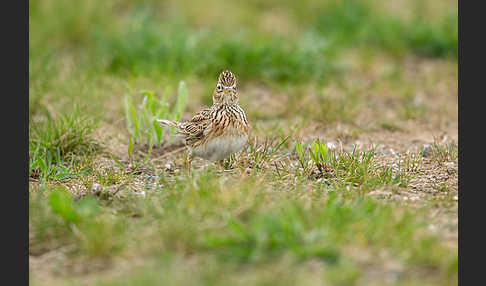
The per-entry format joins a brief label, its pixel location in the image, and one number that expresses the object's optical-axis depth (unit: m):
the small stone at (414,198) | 10.90
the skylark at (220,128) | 11.59
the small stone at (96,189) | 11.16
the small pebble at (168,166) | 13.24
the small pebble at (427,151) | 13.85
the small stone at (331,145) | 14.09
